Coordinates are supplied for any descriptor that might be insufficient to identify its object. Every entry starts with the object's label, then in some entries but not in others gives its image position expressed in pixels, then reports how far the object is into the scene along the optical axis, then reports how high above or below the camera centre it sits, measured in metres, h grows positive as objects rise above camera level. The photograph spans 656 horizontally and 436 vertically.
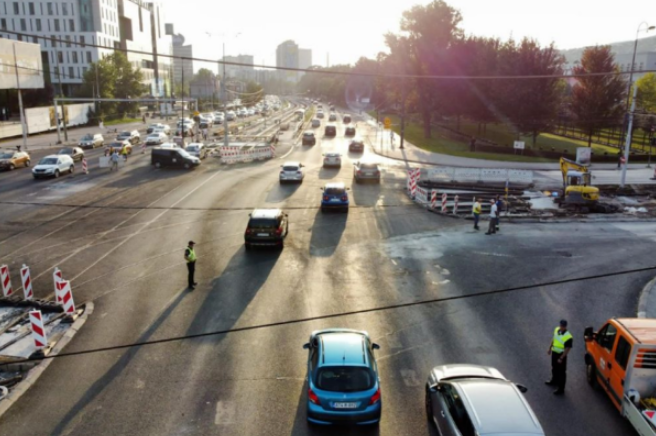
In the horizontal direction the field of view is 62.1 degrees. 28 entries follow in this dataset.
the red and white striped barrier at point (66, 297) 15.60 -5.71
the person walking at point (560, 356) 11.64 -5.42
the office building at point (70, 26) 110.44 +13.56
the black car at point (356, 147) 56.38 -5.21
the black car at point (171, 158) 44.12 -5.08
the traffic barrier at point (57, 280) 15.77 -5.29
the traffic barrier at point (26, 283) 16.98 -5.87
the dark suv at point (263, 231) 21.89 -5.36
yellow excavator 31.38 -5.33
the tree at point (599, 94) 61.00 +0.39
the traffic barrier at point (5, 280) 17.39 -5.89
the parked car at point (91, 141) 57.60 -4.97
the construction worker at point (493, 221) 25.11 -5.63
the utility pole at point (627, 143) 35.88 -3.06
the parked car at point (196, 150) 48.66 -4.88
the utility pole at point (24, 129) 51.95 -3.57
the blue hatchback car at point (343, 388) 9.89 -5.26
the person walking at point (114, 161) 42.72 -5.18
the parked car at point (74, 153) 44.65 -4.87
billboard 65.81 +3.46
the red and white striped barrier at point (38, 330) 13.41 -5.74
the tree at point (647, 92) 71.94 +0.79
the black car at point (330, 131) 72.96 -4.70
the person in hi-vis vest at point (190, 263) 17.70 -5.39
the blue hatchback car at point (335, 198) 28.75 -5.33
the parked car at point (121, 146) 49.91 -4.79
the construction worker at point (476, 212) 26.25 -5.43
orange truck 10.02 -5.23
